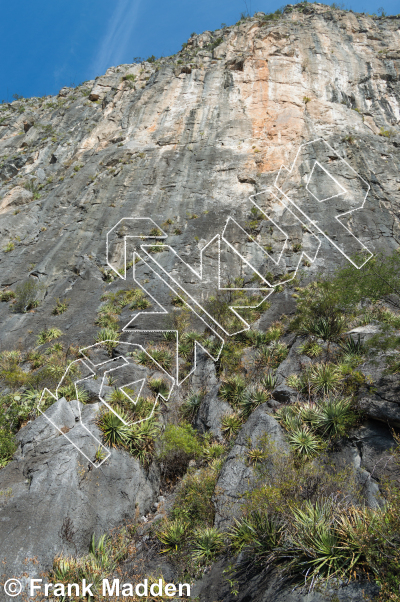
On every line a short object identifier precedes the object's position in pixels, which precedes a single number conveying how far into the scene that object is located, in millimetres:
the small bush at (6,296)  18922
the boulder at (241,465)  7715
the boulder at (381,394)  7891
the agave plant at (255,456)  8375
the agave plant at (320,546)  5059
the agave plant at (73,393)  11069
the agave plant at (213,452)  9797
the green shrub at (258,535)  6103
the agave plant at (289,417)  8812
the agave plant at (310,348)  11466
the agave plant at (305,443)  8039
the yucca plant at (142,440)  9656
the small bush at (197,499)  7969
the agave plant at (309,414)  8737
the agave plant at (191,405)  12002
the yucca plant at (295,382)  10170
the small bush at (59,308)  17828
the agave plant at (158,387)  12594
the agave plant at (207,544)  7000
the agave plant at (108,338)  14773
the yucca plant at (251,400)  10577
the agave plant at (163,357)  13953
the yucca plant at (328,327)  12031
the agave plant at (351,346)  10656
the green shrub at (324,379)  9578
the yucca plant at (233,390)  11305
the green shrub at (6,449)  9125
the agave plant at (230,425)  10281
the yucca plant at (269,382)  11016
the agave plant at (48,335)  16078
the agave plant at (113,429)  9436
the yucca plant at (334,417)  8252
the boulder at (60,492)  7064
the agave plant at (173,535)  7512
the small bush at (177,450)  9930
